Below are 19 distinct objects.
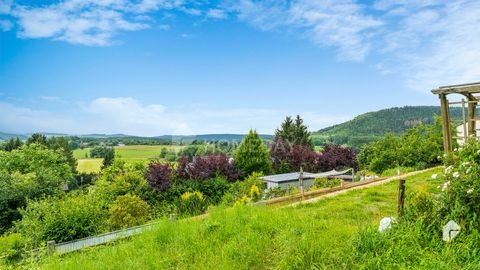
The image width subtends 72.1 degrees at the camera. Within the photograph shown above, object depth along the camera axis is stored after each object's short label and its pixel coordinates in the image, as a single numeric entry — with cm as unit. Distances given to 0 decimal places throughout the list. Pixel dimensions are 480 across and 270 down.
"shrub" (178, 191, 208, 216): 617
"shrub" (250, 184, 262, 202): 799
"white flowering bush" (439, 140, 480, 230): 267
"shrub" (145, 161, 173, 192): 1229
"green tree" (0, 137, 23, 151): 2939
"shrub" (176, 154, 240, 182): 1383
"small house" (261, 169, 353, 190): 1512
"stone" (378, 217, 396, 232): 299
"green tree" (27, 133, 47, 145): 3155
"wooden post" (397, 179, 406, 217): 339
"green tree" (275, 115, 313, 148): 3366
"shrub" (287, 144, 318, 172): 1992
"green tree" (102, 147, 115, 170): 3032
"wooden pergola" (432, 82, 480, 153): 518
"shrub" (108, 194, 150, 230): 695
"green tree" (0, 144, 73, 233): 1160
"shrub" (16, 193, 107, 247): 530
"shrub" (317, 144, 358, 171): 1959
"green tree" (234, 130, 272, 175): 1911
